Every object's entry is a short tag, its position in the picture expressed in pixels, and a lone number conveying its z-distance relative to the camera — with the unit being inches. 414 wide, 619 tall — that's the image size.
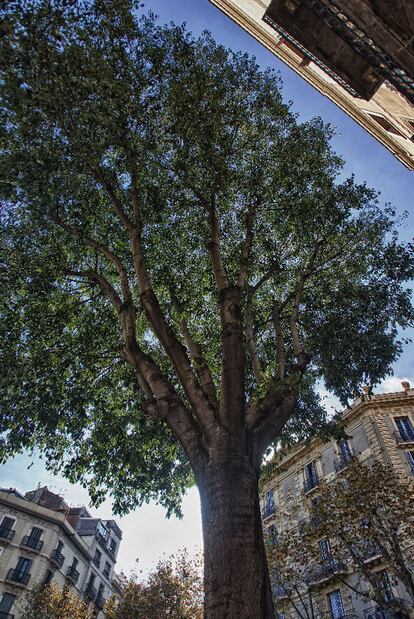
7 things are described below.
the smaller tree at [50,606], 1052.5
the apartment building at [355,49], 352.2
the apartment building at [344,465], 822.5
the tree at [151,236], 314.7
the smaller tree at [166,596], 943.7
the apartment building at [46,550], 1210.0
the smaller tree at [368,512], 542.0
